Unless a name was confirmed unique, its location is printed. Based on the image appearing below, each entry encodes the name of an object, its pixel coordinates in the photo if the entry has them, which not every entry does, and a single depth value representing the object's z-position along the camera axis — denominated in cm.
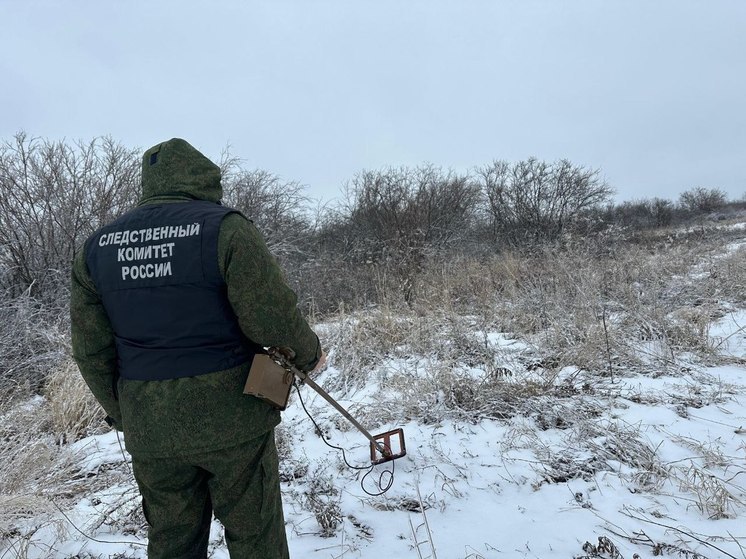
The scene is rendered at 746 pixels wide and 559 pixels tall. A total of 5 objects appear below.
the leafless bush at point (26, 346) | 441
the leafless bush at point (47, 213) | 652
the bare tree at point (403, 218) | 916
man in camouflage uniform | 131
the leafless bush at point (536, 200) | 1233
